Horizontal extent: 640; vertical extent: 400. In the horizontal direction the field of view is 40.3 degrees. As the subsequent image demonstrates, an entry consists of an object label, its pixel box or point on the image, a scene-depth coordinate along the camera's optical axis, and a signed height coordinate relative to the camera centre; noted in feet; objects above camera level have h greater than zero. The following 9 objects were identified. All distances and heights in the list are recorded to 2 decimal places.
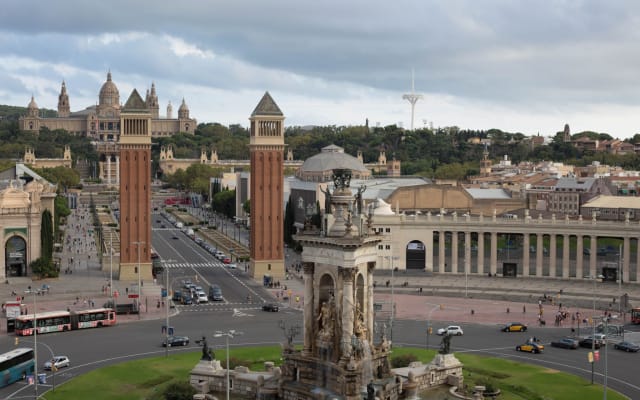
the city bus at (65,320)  262.47 -48.16
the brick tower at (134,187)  370.53 -8.91
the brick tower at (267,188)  387.55 -9.32
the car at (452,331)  266.77 -49.72
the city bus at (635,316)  286.05 -47.75
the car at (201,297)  322.55 -48.52
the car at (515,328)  273.13 -49.61
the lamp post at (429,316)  266.36 -49.60
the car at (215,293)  328.08 -47.97
